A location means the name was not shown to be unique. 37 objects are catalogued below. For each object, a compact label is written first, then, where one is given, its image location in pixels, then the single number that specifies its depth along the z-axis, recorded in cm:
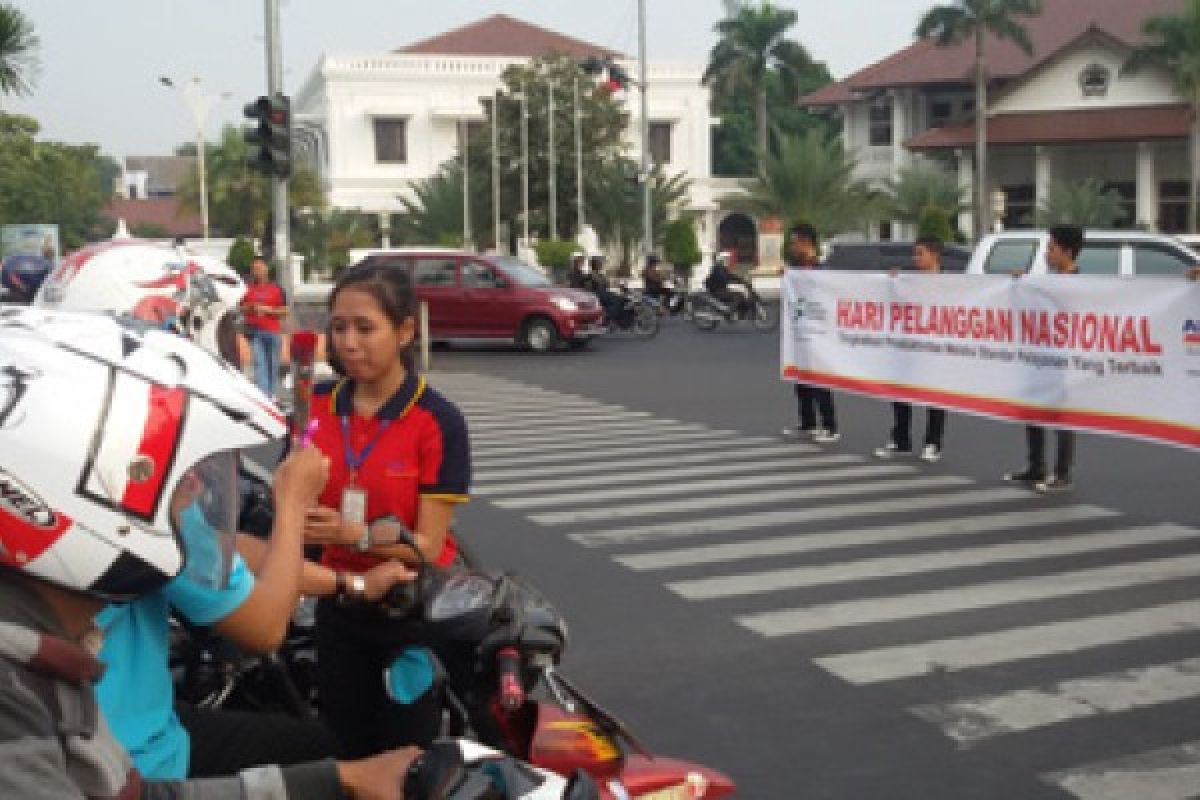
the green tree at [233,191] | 6562
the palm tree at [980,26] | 4791
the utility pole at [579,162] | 5762
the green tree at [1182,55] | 4666
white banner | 976
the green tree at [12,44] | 2947
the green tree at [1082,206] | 4688
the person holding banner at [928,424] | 1219
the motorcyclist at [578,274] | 3141
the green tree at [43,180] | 3966
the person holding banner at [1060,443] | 1056
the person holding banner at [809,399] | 1351
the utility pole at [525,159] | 5894
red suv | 2597
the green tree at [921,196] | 5141
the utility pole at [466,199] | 5924
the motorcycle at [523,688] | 293
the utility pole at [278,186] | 2388
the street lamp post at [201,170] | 5134
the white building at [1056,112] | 5053
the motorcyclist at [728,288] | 3041
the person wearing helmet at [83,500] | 199
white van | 1658
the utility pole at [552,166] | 5678
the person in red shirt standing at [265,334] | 1499
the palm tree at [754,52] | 6450
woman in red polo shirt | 360
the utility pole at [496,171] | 5962
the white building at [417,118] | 6744
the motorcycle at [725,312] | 3025
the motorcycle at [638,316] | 2980
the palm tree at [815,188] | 5150
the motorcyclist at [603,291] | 3019
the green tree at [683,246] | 4909
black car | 2900
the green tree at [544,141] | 5962
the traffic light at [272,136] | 2186
